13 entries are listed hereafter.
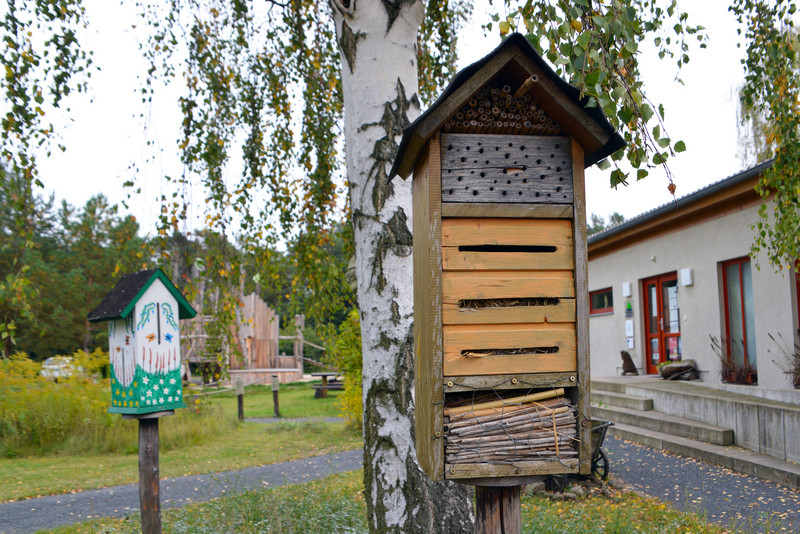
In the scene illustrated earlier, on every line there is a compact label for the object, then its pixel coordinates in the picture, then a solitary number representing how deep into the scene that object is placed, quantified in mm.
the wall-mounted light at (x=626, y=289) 14092
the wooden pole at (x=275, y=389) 15498
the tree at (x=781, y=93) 5039
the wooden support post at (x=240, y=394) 14404
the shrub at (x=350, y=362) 11195
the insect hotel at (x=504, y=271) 2113
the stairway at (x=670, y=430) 7121
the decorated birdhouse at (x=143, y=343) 4516
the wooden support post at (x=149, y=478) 4586
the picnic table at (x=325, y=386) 19266
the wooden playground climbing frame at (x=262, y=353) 25406
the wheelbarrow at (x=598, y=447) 6553
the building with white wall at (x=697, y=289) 9352
